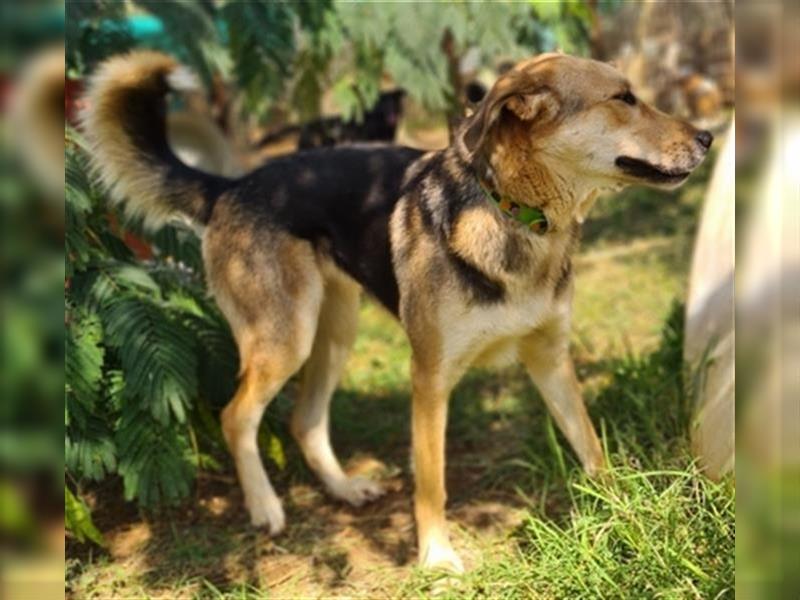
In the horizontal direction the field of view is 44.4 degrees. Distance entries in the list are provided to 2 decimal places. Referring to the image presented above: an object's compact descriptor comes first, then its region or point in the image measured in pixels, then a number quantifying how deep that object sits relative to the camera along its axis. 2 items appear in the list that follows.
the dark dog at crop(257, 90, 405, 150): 8.71
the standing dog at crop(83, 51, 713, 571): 3.46
